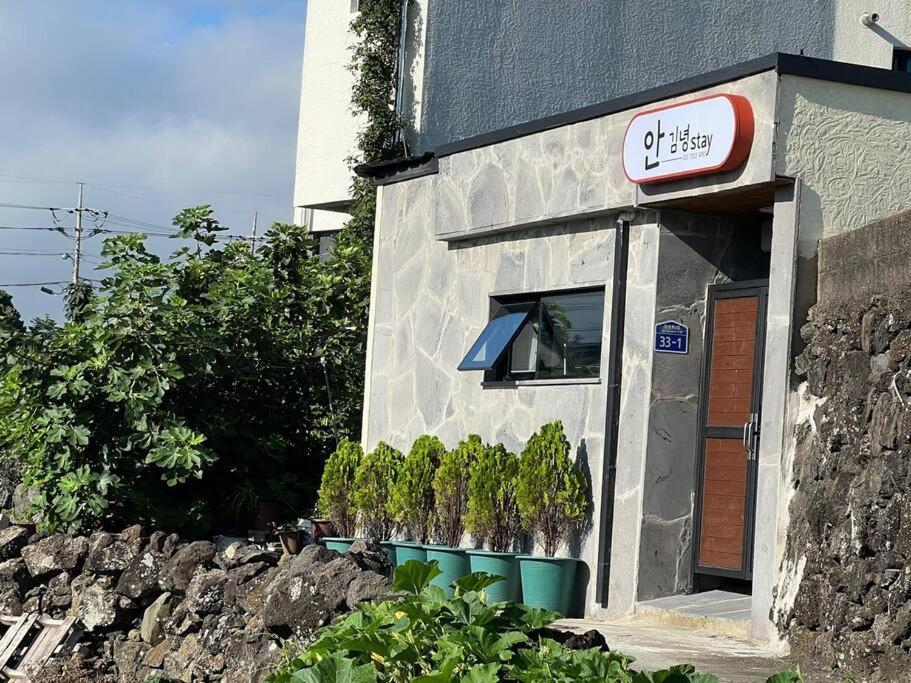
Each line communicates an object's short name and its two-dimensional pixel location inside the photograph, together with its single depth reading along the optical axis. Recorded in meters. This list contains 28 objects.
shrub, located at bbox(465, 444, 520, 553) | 12.45
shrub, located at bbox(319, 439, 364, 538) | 14.30
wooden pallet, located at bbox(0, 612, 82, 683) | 12.51
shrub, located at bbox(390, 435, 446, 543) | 13.38
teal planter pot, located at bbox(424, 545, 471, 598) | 12.49
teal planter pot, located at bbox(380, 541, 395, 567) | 13.23
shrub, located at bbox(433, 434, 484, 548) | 13.05
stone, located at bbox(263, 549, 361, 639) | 9.01
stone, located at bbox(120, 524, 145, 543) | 12.88
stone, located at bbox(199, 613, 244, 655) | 10.43
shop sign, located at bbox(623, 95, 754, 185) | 10.23
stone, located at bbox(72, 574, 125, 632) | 12.51
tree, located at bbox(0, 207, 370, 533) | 15.34
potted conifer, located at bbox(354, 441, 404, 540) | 13.92
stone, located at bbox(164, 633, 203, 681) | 10.82
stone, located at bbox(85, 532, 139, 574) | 12.62
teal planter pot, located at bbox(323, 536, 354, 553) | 13.47
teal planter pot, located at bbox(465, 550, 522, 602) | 11.98
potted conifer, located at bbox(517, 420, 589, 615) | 11.77
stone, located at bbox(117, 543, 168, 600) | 12.27
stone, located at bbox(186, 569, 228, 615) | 10.96
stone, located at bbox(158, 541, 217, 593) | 11.70
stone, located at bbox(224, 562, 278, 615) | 10.23
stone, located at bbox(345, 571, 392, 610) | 8.62
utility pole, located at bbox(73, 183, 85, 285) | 54.53
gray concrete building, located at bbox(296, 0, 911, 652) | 10.09
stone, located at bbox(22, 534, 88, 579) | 13.09
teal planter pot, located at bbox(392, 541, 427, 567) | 12.88
